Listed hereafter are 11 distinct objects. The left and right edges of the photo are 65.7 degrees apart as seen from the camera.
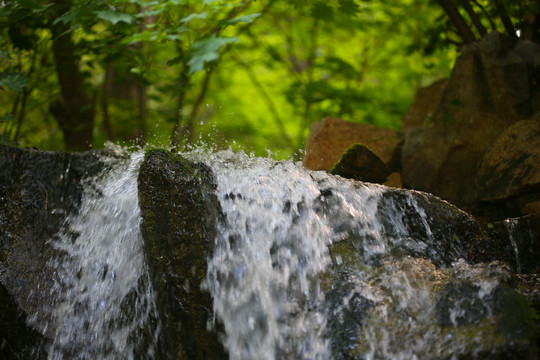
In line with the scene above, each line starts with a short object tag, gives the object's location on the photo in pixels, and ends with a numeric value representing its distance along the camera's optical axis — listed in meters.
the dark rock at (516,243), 2.85
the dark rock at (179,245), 2.25
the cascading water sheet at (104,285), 2.58
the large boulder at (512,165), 3.06
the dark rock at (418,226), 2.76
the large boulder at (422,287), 1.83
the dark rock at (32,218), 2.67
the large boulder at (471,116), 3.83
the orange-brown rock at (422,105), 5.27
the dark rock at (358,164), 3.53
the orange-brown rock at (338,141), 4.15
